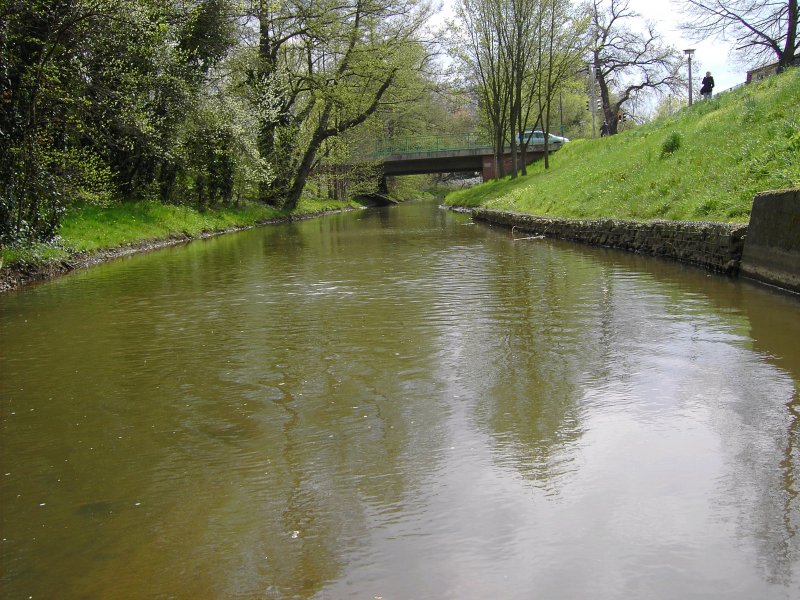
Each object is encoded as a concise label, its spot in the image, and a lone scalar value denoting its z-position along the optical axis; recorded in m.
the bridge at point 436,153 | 56.84
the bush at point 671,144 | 20.25
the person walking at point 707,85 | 33.69
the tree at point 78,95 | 13.81
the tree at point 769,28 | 26.48
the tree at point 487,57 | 37.78
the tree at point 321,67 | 33.75
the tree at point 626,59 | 56.72
